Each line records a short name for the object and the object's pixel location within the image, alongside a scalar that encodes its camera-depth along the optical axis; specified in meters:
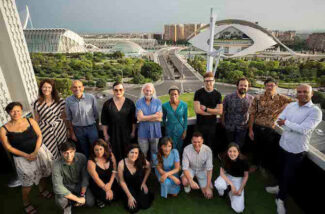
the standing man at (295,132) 2.04
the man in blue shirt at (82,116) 2.57
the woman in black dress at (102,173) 2.30
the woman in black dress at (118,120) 2.52
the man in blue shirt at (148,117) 2.55
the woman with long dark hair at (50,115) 2.51
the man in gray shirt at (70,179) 2.21
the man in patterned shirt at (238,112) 2.70
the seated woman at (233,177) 2.36
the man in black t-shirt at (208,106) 2.69
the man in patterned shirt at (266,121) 2.68
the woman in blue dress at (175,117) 2.68
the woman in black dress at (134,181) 2.33
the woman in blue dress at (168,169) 2.47
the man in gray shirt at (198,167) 2.51
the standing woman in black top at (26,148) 2.22
